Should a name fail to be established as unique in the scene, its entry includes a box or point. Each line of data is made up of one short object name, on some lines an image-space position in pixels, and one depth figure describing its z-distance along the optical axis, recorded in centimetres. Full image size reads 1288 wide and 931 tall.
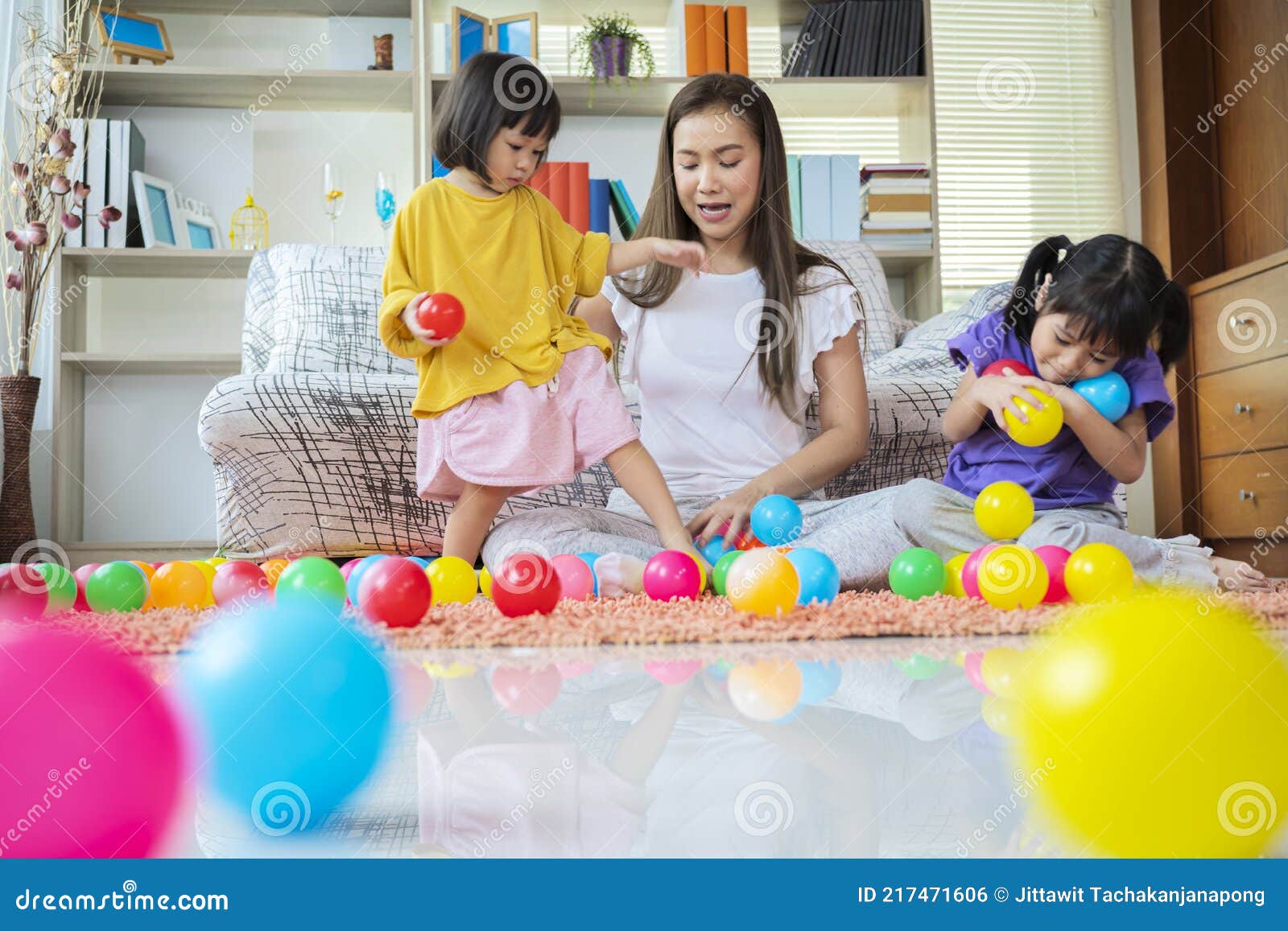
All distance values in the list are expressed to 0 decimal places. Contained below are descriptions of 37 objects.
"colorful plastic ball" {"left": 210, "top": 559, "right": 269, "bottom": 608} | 144
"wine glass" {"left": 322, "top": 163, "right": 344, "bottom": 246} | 346
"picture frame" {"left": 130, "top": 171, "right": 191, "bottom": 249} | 332
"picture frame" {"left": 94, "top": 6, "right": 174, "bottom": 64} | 336
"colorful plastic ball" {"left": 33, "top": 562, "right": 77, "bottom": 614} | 138
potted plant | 348
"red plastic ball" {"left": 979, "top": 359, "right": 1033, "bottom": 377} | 174
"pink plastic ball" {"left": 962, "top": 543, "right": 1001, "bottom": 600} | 141
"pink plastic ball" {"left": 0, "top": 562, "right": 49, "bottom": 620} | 128
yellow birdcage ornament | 349
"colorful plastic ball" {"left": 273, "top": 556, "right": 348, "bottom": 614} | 125
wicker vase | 289
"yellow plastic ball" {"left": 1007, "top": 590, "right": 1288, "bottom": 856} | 53
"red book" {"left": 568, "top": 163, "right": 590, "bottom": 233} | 338
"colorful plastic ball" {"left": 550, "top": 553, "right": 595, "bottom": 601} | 149
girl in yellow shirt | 166
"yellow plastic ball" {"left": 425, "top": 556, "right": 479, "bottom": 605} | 150
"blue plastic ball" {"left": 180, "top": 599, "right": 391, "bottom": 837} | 62
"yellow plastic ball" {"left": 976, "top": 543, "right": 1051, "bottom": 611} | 135
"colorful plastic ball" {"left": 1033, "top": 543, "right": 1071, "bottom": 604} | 142
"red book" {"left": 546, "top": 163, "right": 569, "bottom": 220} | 337
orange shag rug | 119
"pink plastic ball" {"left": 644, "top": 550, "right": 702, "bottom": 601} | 141
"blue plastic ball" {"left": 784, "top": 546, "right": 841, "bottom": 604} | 136
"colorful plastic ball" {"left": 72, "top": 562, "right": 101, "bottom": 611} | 147
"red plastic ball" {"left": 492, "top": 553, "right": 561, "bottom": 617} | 130
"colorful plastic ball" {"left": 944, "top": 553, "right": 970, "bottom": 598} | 149
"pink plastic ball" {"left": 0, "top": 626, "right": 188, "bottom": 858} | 55
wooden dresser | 280
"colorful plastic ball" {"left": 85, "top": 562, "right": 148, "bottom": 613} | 144
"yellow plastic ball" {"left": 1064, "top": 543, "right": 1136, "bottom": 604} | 134
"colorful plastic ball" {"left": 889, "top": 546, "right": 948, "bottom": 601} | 146
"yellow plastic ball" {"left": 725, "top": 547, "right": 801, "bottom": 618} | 128
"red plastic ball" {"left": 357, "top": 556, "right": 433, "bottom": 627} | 124
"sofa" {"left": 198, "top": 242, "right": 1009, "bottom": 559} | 207
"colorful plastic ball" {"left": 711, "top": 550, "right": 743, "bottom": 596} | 146
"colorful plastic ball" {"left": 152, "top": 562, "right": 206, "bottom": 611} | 150
